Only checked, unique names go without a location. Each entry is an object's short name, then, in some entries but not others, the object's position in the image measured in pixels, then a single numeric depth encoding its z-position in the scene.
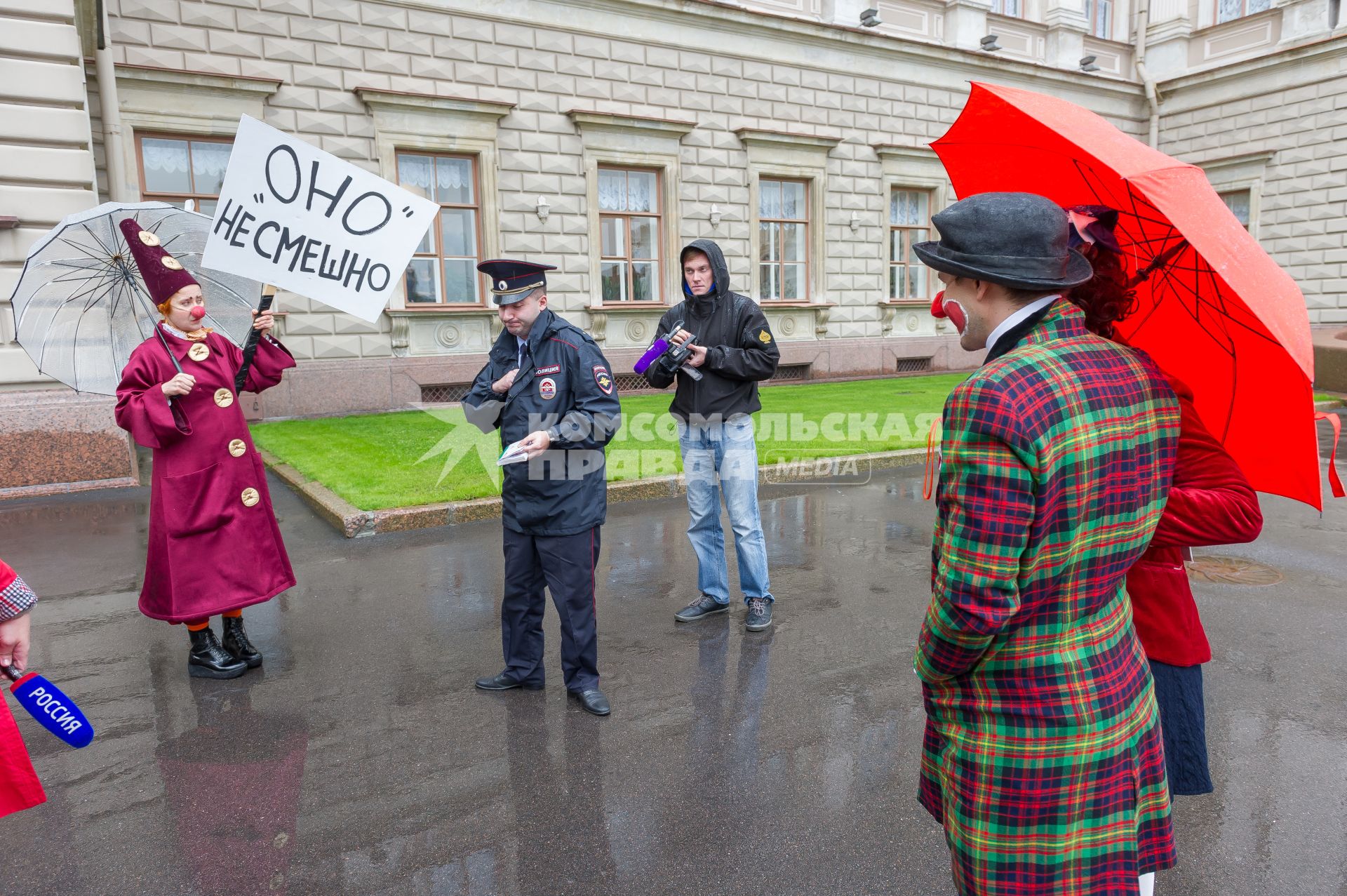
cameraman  5.04
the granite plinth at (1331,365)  18.62
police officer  4.07
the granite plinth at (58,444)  8.70
